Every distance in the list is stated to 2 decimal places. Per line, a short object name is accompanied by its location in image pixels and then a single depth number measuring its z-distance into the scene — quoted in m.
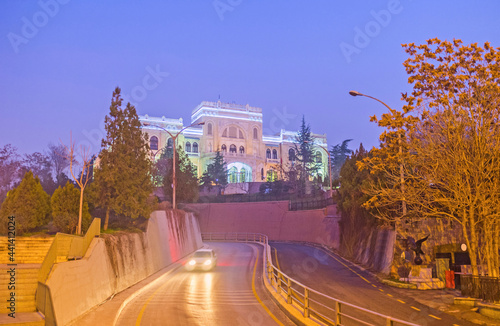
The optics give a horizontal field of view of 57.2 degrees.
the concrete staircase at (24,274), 15.34
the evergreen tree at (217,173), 88.75
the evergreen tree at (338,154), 106.51
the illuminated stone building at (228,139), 96.88
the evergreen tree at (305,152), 91.68
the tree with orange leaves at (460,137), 19.98
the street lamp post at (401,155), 22.20
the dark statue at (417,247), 23.96
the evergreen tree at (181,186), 57.72
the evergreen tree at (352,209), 35.38
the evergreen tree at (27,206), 24.83
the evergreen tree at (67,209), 25.77
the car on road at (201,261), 29.20
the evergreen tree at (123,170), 29.17
